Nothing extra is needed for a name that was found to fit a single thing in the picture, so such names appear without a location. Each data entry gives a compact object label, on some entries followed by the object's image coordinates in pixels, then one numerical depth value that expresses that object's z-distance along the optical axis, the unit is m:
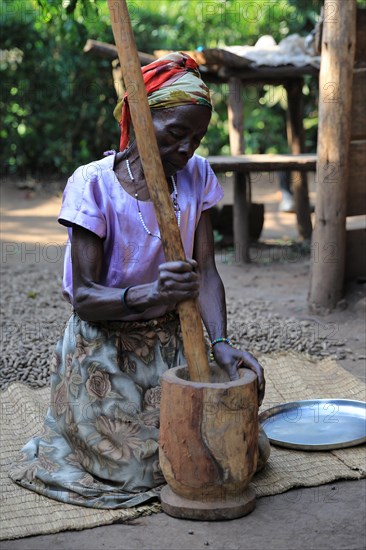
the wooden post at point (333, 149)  4.99
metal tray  3.12
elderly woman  2.54
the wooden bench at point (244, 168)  6.52
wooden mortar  2.40
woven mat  2.54
